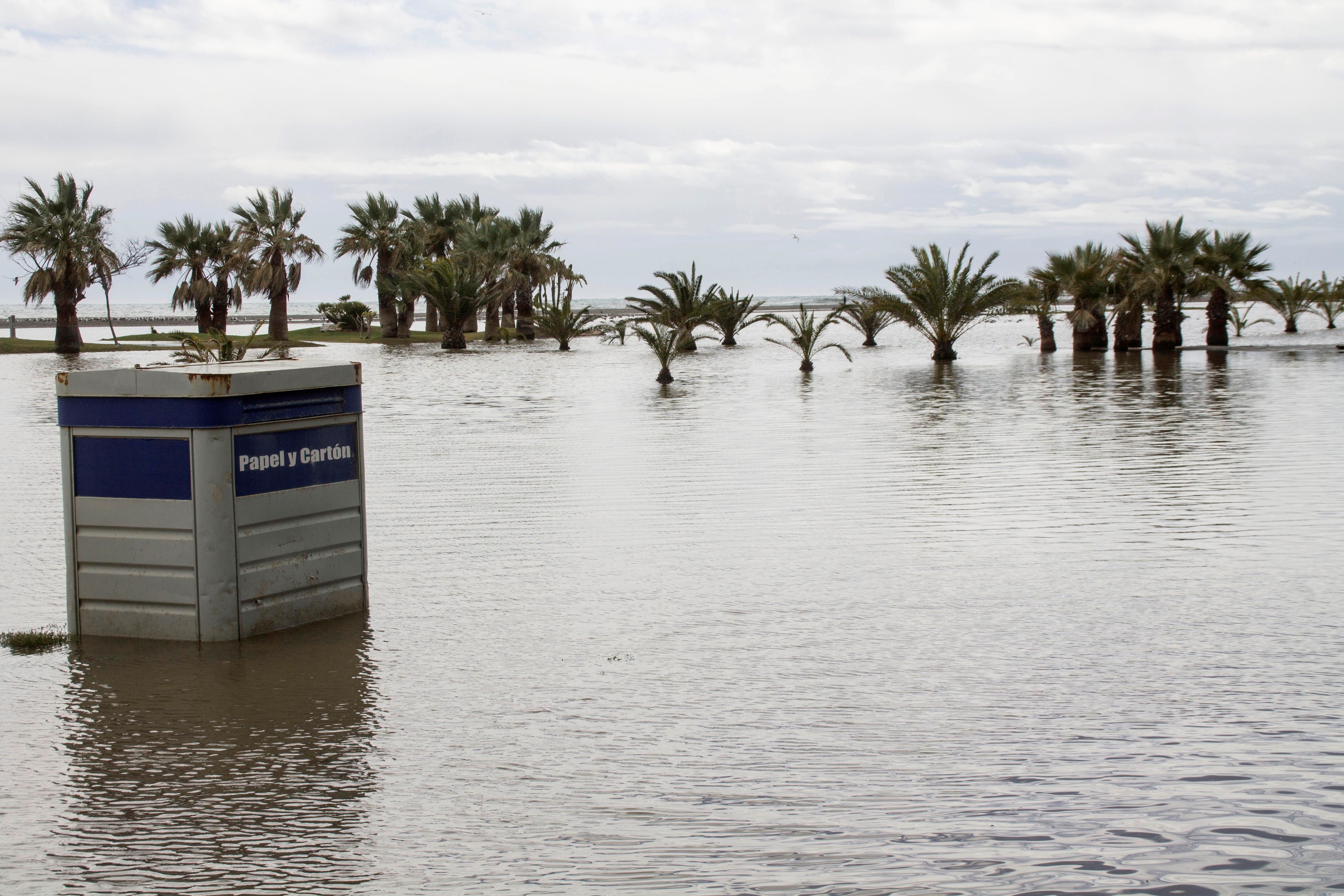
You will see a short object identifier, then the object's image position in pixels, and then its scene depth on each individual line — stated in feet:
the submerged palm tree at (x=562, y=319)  153.28
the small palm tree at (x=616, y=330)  151.74
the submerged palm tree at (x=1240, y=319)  151.02
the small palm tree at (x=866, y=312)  112.57
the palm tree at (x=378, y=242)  187.21
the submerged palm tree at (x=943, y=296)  104.37
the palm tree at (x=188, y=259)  166.09
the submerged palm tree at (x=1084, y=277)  109.81
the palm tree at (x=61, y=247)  146.30
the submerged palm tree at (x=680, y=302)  140.05
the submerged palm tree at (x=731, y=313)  145.18
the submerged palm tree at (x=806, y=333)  93.76
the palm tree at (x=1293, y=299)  157.38
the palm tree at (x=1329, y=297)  161.58
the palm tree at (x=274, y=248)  165.17
